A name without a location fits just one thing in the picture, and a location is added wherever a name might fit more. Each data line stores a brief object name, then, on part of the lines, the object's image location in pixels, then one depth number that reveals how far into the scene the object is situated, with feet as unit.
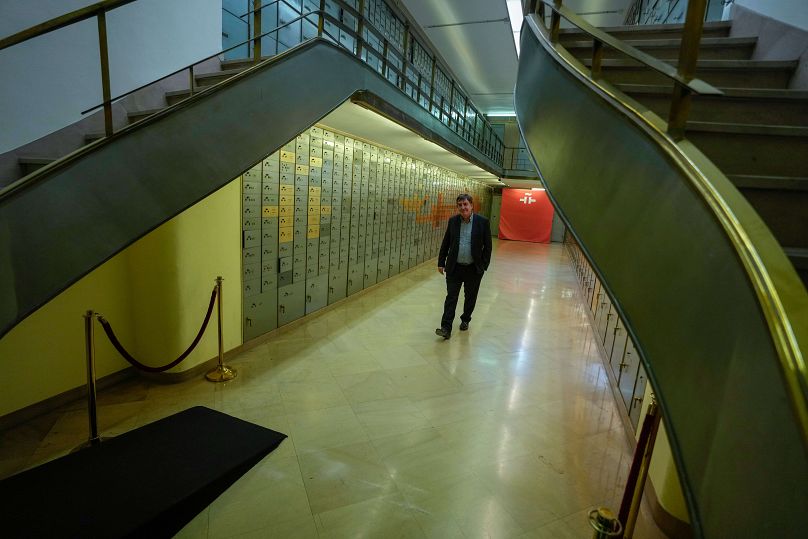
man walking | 13.82
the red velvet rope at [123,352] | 7.35
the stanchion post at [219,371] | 10.53
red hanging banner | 53.88
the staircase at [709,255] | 1.98
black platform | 5.70
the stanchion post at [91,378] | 7.34
